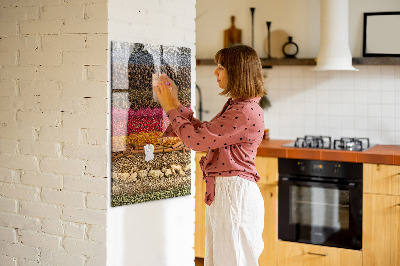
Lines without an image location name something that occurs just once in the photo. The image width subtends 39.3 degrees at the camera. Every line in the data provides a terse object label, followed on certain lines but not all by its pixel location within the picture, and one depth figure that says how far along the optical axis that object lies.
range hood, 4.09
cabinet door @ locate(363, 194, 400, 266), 3.64
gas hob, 3.96
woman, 2.49
